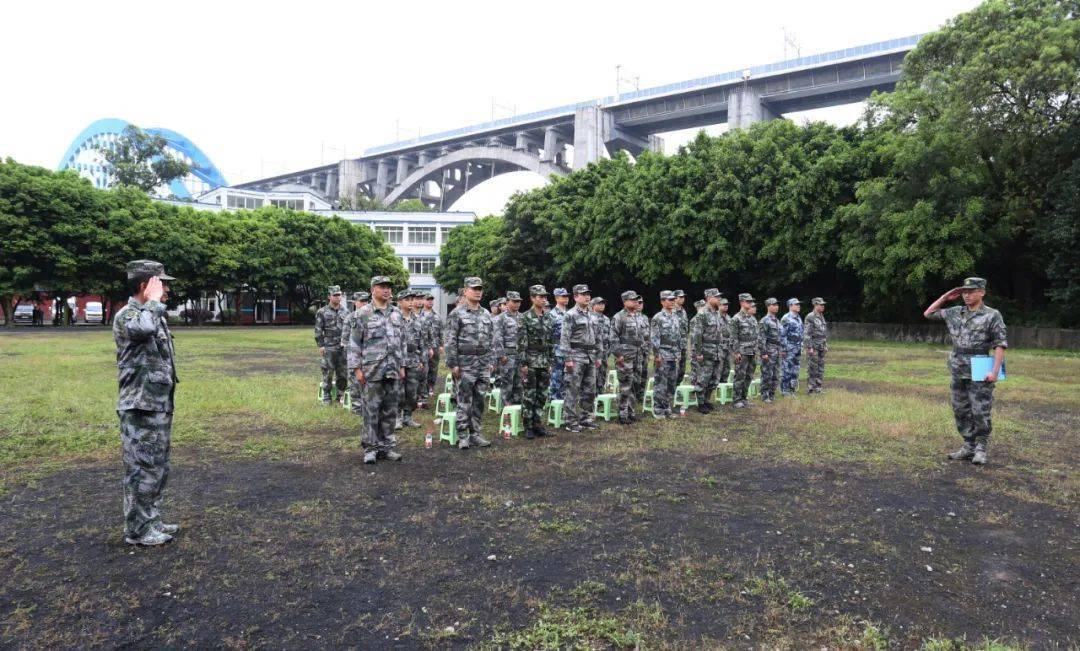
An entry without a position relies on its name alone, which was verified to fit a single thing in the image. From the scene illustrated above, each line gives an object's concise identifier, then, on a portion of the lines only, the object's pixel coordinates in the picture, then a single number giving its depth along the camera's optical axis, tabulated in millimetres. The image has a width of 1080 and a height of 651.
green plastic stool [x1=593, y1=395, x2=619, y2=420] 9805
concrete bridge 49688
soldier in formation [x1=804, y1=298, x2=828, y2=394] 12680
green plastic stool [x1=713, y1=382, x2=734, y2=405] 11703
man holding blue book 7074
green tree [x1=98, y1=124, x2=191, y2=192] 66125
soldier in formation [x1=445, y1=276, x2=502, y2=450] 7859
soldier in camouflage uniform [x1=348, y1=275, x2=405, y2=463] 7070
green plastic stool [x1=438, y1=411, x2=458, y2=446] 8117
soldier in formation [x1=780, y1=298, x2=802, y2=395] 12430
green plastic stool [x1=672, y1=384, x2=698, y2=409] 10500
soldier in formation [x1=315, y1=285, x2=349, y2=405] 10695
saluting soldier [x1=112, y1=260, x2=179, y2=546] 4637
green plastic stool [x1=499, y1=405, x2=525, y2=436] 8547
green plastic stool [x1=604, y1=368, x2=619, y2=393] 12250
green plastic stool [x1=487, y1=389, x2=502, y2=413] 10531
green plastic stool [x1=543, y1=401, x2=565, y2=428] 9446
